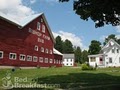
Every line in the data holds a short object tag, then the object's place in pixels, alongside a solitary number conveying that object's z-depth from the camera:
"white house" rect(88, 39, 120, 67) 32.37
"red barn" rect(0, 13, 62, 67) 18.57
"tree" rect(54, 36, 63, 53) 61.79
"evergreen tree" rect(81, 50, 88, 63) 61.69
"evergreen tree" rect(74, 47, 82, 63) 64.08
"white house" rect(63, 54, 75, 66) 54.45
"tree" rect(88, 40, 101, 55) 55.23
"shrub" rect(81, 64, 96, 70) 19.71
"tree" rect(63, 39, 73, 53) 68.36
